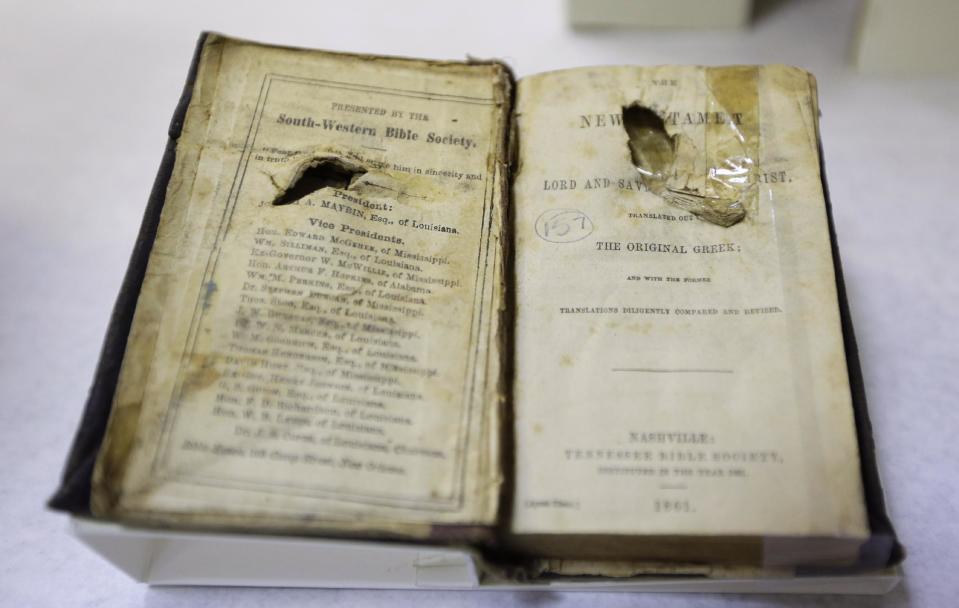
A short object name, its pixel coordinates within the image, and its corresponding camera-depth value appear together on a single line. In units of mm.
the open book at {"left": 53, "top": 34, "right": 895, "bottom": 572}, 222
